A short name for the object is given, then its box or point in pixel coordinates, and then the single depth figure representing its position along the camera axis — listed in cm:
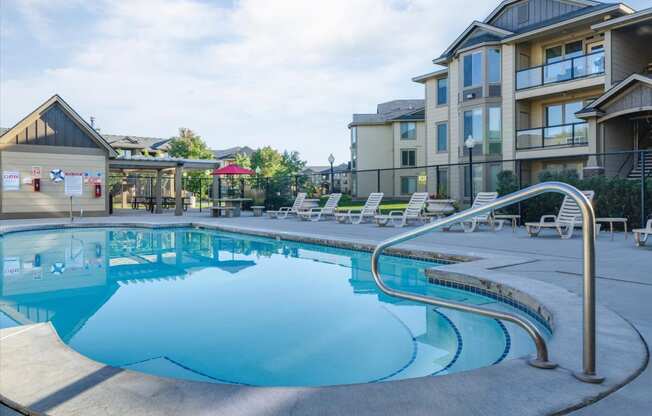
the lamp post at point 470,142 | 1496
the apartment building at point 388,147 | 3174
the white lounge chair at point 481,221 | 1232
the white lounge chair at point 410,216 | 1389
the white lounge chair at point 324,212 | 1712
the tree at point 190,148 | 4269
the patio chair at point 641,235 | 834
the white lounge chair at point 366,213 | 1571
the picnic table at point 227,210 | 1934
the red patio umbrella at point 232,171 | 1992
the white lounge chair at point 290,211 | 1810
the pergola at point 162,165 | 2034
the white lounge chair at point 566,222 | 1037
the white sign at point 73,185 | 1773
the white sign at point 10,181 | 1756
